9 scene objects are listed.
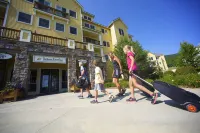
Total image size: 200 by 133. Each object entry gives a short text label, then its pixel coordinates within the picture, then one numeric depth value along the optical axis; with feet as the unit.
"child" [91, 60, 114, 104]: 11.36
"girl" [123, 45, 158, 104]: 9.22
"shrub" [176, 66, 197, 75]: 40.20
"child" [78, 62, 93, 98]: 15.18
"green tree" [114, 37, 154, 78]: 43.43
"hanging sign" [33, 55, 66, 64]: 23.65
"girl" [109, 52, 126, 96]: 12.57
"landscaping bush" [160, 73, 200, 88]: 16.50
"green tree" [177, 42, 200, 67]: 53.22
